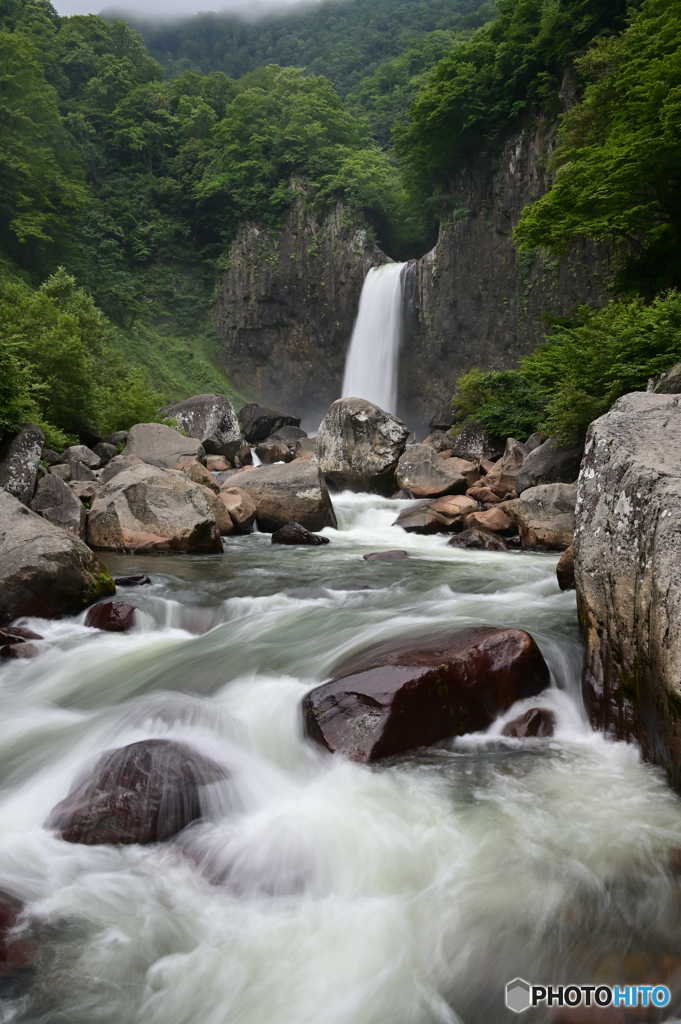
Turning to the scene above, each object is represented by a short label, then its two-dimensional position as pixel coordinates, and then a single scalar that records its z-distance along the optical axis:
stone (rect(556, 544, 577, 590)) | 6.98
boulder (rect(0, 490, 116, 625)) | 6.27
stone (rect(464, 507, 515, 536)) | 11.30
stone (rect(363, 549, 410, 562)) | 9.83
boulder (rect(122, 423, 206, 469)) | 14.89
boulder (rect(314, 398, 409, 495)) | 17.23
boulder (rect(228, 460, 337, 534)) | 12.70
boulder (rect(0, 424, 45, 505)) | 10.32
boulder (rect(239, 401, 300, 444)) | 26.59
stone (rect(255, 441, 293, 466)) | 22.47
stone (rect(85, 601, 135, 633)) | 6.35
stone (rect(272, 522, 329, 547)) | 11.38
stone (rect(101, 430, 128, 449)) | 16.61
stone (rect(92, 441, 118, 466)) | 15.35
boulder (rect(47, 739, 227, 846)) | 3.16
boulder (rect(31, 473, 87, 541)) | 9.95
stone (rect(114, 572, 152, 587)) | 7.77
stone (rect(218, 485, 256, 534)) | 12.10
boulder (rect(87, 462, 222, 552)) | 9.91
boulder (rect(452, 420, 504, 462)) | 17.92
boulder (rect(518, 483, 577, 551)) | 9.98
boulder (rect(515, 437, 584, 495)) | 12.22
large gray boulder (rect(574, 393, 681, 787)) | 3.46
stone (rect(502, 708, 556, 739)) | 4.13
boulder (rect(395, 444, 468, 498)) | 15.51
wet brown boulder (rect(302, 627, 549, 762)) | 3.90
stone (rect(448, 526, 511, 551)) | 10.50
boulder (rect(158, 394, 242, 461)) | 20.34
